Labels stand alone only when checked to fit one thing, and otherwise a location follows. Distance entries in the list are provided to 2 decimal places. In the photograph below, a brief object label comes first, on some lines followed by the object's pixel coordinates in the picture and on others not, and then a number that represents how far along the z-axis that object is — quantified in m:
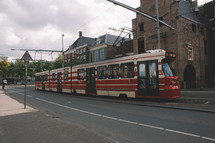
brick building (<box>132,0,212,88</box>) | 22.45
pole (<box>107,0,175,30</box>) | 9.09
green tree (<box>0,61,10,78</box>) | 74.06
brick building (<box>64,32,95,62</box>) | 49.28
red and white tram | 9.78
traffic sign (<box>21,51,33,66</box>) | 9.38
